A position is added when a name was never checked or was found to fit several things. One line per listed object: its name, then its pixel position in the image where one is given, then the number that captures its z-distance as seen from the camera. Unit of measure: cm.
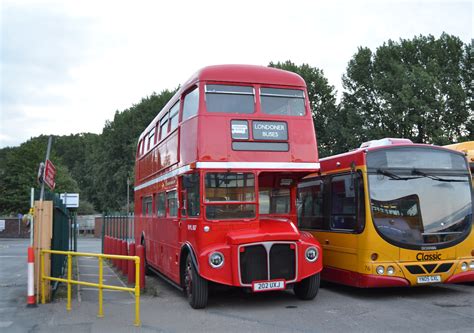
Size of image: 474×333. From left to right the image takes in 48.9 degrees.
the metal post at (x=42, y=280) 967
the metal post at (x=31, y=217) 969
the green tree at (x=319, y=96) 3688
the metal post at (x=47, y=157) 1011
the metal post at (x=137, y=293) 792
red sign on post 1023
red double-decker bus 922
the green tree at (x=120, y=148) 5244
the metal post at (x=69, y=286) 932
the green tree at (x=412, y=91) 3045
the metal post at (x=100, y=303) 873
